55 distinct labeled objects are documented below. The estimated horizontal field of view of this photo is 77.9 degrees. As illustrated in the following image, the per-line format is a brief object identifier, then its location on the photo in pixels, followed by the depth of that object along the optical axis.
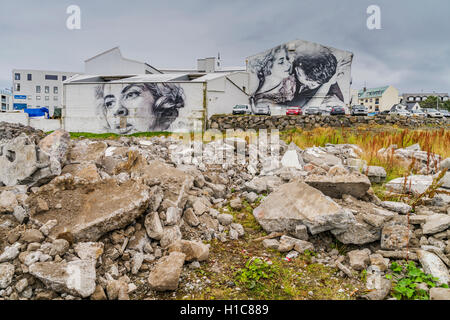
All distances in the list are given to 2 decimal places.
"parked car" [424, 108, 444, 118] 28.87
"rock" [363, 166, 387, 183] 5.30
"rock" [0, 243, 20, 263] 2.70
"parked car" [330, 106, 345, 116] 23.53
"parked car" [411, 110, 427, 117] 30.70
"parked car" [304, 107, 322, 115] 24.49
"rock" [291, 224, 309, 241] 3.56
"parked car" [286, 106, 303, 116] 24.27
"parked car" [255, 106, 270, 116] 24.28
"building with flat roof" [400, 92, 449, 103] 78.91
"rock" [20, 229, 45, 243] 2.91
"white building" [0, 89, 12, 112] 65.75
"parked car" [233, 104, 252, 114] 23.12
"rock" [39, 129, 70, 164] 4.78
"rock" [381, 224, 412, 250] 3.25
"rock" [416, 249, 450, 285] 2.63
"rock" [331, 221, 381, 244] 3.39
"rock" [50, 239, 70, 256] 2.80
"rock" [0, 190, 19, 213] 3.36
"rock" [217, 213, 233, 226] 4.19
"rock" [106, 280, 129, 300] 2.62
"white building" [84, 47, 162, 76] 31.05
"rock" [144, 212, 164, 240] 3.43
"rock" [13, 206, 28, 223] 3.25
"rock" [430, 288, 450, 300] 2.37
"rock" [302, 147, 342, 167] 6.24
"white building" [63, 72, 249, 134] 21.16
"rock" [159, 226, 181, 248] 3.42
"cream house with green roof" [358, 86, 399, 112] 65.44
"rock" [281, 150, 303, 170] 6.11
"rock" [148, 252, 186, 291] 2.75
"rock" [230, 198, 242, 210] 4.71
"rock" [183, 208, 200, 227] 4.00
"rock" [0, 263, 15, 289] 2.52
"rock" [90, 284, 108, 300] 2.56
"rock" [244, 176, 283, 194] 5.22
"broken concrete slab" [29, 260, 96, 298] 2.49
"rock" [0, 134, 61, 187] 4.03
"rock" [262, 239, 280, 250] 3.55
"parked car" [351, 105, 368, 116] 24.39
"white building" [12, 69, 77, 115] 59.44
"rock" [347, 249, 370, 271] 3.05
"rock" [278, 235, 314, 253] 3.47
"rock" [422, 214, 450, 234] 3.22
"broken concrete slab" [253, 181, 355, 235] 3.45
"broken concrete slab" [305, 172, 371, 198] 4.10
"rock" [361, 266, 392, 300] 2.61
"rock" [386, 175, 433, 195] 4.56
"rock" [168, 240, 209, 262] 3.20
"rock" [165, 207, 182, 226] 3.70
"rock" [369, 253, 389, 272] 2.96
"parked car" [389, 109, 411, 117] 30.39
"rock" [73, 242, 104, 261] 2.88
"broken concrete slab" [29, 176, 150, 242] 3.14
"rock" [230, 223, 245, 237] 3.96
